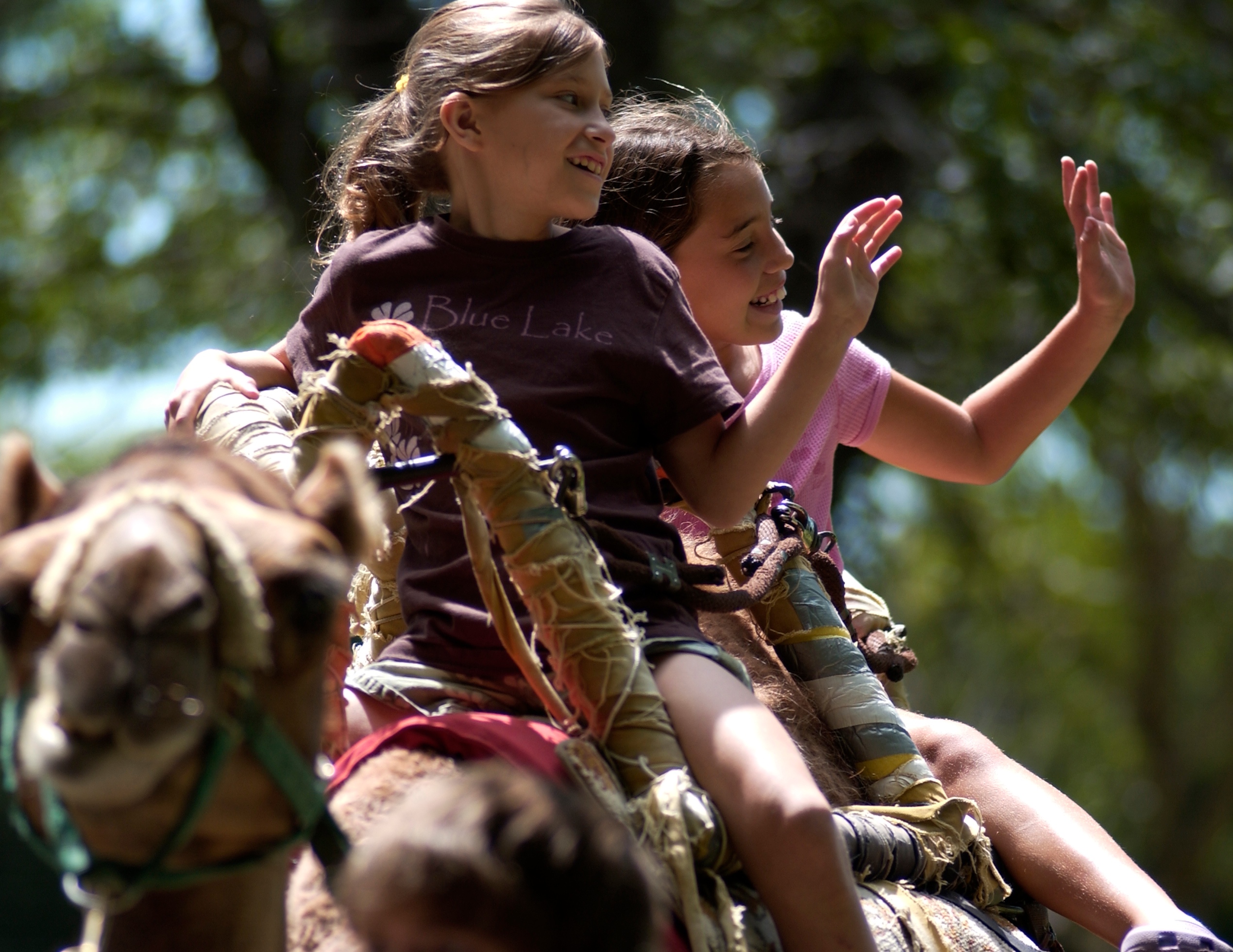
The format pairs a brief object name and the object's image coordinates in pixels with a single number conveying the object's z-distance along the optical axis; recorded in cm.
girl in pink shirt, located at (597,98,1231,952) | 579
